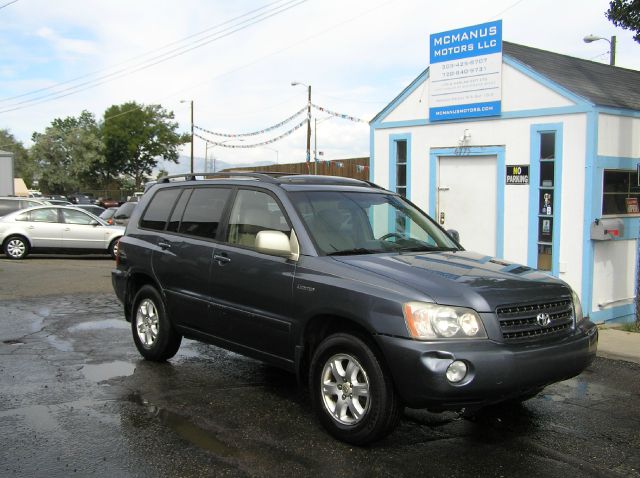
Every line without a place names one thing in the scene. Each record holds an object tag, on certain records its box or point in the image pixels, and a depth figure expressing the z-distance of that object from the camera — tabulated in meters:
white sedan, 16.89
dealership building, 8.95
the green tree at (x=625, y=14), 9.77
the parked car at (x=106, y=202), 53.97
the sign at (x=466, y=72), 9.87
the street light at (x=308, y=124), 27.83
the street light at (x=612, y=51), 20.83
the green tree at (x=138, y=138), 68.44
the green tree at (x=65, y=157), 66.19
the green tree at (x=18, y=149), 87.04
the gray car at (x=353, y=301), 4.00
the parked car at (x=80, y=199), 46.77
